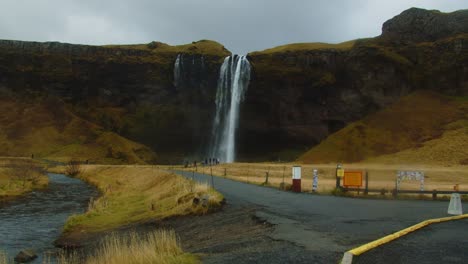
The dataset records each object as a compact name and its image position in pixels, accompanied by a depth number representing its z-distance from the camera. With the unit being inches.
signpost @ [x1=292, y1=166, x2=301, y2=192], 1129.4
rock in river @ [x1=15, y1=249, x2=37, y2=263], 643.5
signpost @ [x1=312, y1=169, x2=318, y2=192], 1125.7
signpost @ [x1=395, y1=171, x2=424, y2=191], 1688.0
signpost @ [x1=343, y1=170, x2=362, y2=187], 1112.2
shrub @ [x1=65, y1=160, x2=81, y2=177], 2502.5
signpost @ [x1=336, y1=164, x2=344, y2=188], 1093.1
